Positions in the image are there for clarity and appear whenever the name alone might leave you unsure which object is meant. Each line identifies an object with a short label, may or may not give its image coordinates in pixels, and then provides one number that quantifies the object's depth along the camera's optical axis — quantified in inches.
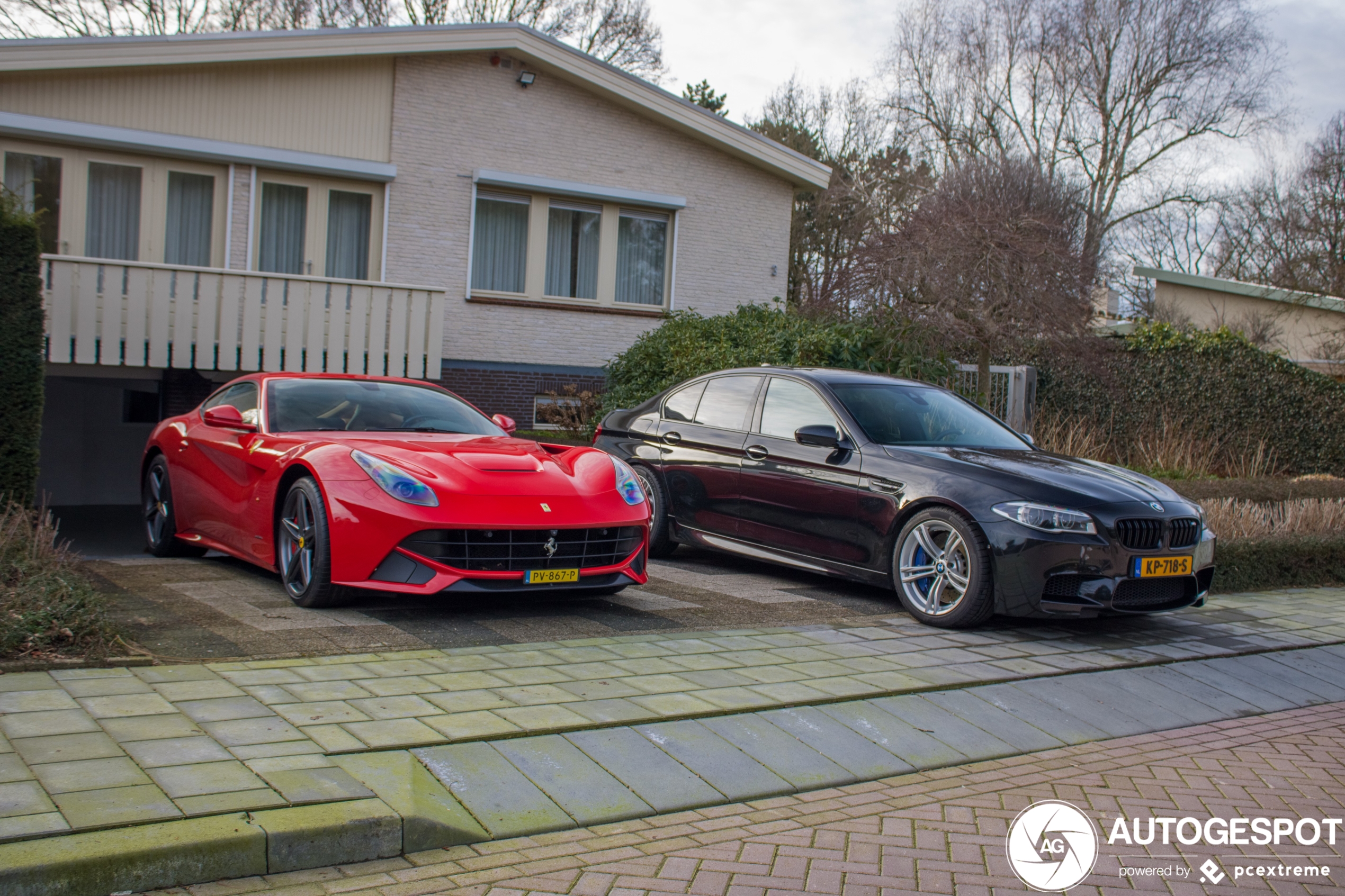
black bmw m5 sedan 263.6
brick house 537.0
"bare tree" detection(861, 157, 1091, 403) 633.6
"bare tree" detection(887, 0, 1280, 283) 1358.3
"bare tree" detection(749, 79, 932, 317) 1354.6
